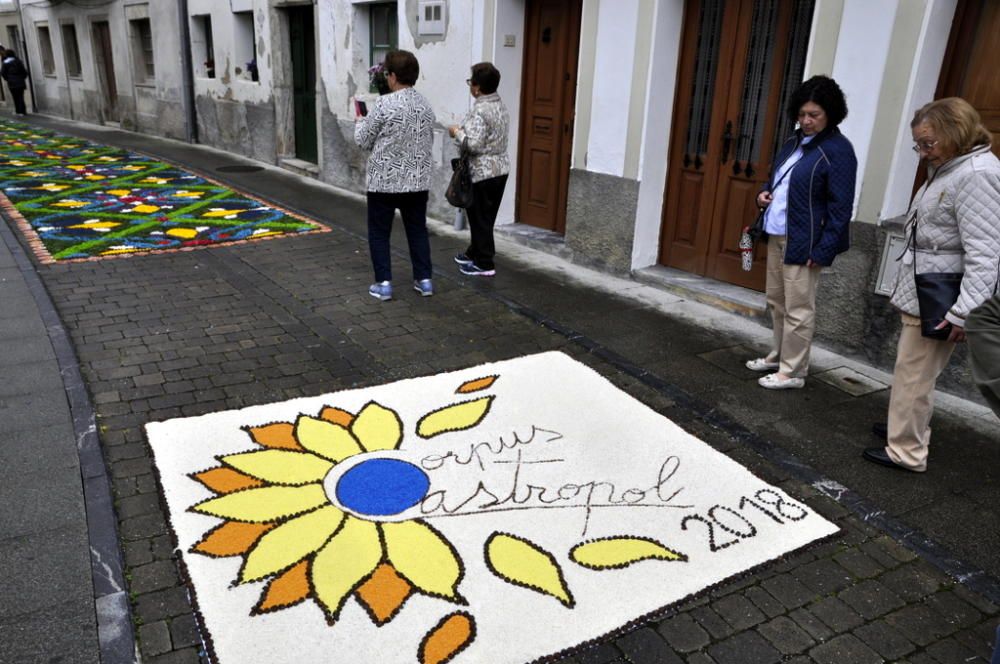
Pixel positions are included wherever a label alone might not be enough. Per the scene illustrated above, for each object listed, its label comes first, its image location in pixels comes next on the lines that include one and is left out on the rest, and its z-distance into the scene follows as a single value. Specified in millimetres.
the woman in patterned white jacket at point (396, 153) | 5539
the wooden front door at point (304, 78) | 11883
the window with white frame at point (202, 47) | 14562
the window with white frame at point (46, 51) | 21750
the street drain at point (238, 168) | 12350
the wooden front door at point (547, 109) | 7473
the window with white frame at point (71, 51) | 20172
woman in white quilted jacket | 3213
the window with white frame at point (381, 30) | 9852
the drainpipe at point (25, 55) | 22359
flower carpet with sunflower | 2645
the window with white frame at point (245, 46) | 13078
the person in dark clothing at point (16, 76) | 20500
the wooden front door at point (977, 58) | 4520
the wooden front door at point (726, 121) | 5723
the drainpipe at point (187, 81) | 14483
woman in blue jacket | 4137
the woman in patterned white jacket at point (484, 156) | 6223
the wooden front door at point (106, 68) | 18438
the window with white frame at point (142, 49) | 16547
